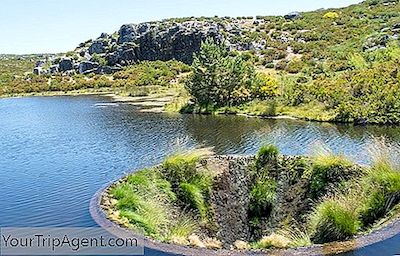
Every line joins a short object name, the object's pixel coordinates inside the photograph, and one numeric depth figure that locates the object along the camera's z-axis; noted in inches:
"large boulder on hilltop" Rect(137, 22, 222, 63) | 3506.9
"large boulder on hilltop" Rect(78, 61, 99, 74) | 3782.0
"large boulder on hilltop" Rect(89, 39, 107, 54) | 4173.2
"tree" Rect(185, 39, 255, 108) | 1694.1
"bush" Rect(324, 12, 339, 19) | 3471.5
